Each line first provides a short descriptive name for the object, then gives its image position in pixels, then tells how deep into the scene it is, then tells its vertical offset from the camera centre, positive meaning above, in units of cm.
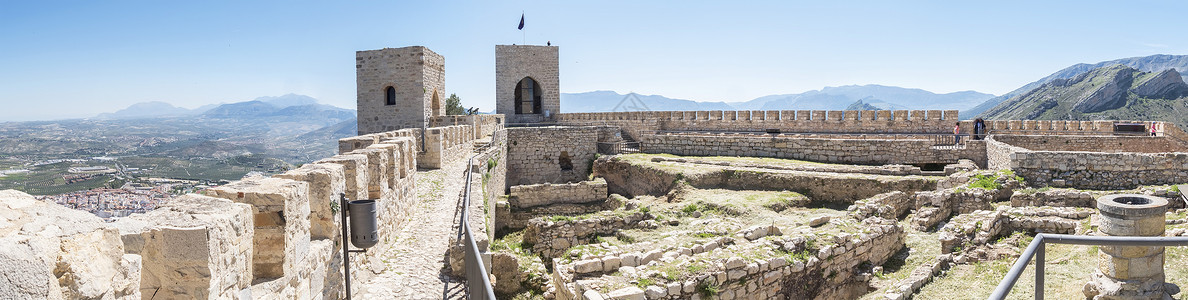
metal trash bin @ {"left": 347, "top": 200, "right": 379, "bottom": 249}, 478 -76
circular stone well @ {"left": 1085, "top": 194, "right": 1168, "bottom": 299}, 493 -111
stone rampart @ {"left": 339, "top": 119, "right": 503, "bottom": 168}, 1004 -41
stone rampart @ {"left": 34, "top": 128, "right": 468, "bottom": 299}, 237 -58
